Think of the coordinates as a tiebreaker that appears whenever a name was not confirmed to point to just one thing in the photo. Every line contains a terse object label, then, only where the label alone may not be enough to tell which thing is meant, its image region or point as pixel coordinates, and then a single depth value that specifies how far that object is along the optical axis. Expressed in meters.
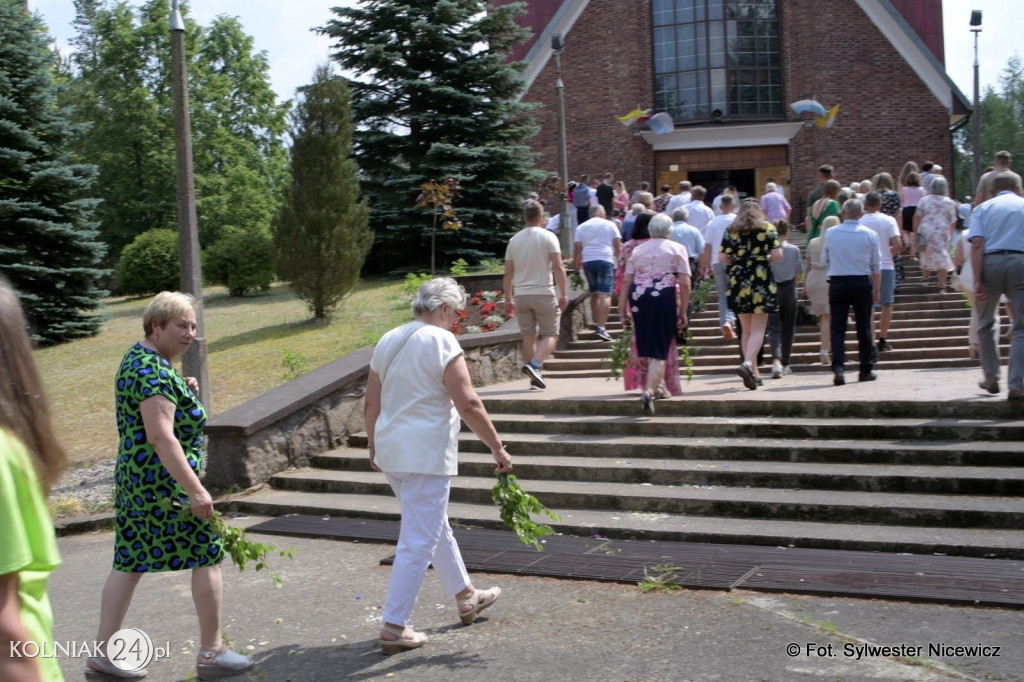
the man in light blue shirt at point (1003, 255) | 8.19
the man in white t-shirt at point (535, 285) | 10.87
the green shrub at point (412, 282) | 17.46
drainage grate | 5.62
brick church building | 28.72
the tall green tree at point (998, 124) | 75.75
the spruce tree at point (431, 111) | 21.95
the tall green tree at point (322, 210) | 16.95
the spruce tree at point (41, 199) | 18.64
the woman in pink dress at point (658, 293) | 9.52
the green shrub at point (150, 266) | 25.19
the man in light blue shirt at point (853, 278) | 10.04
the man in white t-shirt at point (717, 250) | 12.35
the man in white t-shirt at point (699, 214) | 16.00
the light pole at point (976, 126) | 21.69
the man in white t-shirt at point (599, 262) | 13.67
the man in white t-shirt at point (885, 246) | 11.81
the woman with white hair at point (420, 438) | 5.15
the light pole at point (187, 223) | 10.30
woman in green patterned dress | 4.88
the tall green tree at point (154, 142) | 42.97
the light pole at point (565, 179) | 19.75
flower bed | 14.10
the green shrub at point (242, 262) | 21.69
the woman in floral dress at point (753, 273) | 10.37
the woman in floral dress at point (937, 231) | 14.27
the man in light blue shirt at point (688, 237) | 13.75
